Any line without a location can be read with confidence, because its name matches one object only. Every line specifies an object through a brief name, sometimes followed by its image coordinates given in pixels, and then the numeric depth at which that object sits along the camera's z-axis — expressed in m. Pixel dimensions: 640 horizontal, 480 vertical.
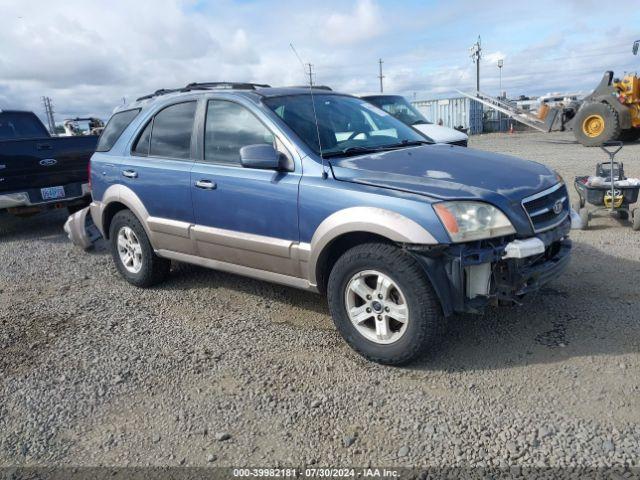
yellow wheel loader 15.67
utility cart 6.14
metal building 31.69
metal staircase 18.58
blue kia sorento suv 3.12
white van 9.37
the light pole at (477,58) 47.50
